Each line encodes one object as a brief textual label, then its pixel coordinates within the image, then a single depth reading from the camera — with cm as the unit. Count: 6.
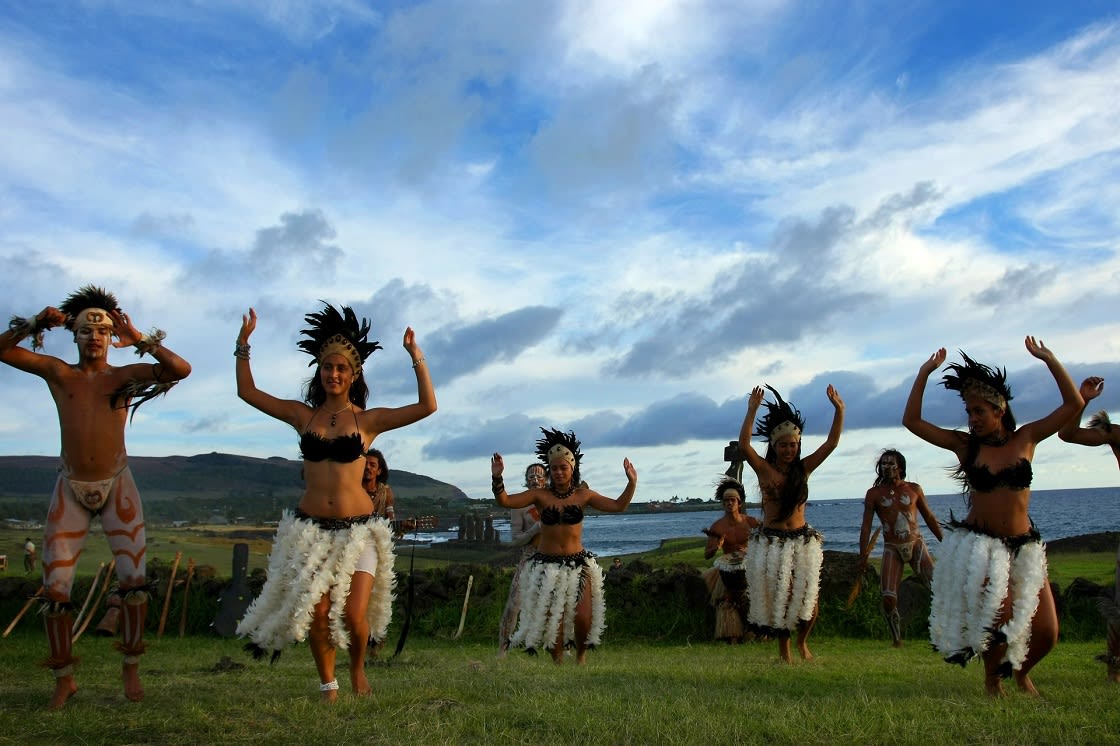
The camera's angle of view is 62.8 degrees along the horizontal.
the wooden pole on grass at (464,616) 1153
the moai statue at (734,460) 1200
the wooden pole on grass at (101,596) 1079
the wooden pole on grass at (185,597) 1177
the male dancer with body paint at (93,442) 570
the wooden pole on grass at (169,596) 1163
